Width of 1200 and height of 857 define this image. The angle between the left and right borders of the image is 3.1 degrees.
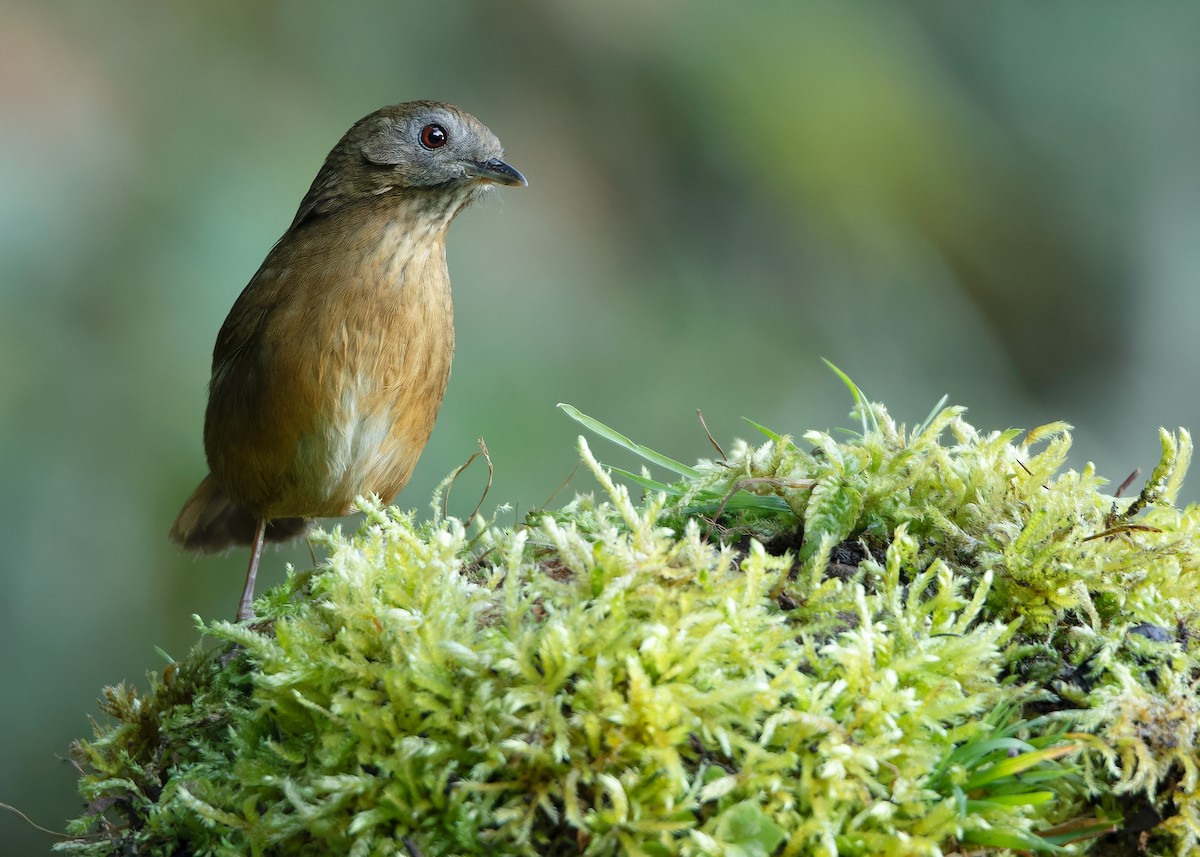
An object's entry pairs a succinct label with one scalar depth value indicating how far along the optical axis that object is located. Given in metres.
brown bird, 4.33
